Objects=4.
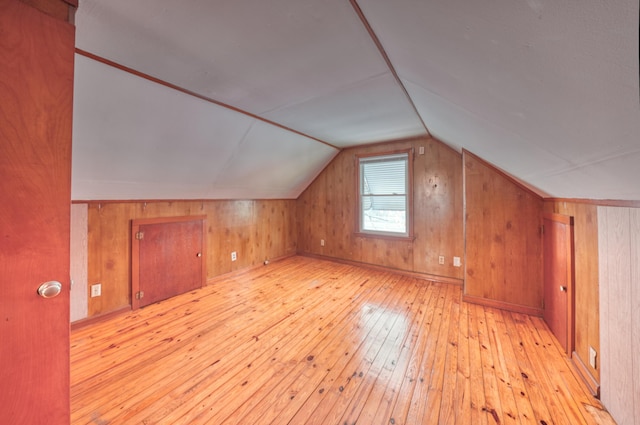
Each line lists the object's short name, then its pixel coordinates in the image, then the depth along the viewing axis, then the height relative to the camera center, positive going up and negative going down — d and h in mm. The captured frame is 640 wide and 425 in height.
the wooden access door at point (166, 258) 2689 -538
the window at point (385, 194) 3852 +340
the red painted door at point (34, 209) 740 +22
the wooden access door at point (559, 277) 1830 -562
